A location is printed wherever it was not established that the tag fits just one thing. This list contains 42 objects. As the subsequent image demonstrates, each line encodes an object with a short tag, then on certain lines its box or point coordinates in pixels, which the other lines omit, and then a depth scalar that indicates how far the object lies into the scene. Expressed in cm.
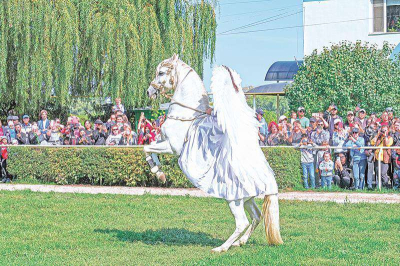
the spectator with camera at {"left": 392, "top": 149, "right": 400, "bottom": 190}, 1594
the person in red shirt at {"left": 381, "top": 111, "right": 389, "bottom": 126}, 1737
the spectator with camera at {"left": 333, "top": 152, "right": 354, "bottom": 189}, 1623
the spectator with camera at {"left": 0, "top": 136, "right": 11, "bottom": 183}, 1967
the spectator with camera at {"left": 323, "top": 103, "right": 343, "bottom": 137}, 1747
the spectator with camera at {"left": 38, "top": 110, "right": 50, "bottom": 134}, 2117
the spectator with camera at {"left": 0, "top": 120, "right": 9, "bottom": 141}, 2080
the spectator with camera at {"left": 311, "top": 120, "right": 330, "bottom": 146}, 1669
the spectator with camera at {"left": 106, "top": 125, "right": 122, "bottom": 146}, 1898
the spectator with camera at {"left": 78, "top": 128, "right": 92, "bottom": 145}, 1950
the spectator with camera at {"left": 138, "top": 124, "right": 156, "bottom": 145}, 1926
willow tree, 2425
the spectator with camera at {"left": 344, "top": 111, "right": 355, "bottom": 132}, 1717
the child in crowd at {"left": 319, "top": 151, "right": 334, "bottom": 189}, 1617
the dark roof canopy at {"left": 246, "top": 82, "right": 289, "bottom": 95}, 3772
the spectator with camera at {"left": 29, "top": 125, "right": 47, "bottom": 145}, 2056
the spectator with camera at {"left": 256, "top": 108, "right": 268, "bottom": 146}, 1785
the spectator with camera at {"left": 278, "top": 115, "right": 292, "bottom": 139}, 1803
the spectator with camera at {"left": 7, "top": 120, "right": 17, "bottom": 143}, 2072
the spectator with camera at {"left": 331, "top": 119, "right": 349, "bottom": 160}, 1672
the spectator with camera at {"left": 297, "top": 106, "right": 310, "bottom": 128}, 1831
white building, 2961
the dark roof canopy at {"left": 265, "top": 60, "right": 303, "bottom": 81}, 4434
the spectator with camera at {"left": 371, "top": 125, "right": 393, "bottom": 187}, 1598
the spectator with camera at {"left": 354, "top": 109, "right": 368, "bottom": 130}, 1741
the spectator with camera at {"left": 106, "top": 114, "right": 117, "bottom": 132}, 1975
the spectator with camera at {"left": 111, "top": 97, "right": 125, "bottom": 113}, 2158
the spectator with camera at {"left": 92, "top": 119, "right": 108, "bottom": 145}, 1937
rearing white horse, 854
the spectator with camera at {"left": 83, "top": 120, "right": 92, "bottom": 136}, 1967
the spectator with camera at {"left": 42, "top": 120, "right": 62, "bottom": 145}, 2017
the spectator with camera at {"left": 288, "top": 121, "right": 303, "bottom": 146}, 1725
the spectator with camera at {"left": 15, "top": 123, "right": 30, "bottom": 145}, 2061
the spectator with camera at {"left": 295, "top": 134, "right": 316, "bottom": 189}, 1648
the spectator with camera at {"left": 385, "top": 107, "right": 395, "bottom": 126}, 1757
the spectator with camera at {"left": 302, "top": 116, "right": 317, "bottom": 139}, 1712
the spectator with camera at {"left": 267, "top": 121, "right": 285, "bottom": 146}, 1788
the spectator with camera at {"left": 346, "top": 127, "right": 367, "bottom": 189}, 1620
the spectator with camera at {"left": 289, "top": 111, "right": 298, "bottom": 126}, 1878
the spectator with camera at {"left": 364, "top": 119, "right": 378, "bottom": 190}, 1611
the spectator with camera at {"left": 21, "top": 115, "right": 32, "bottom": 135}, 2097
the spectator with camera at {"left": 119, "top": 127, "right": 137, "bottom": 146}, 1894
